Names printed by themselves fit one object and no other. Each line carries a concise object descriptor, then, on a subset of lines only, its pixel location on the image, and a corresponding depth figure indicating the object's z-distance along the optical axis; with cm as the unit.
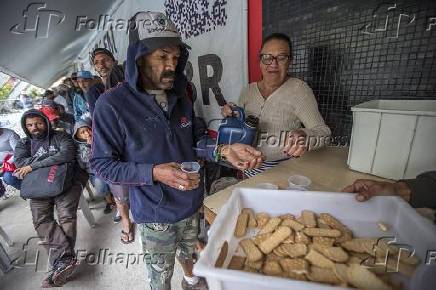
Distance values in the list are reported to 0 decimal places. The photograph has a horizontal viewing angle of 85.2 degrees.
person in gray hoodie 224
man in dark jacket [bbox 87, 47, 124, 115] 200
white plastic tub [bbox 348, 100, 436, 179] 96
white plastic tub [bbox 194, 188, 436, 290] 47
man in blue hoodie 99
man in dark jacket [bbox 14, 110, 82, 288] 194
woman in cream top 136
